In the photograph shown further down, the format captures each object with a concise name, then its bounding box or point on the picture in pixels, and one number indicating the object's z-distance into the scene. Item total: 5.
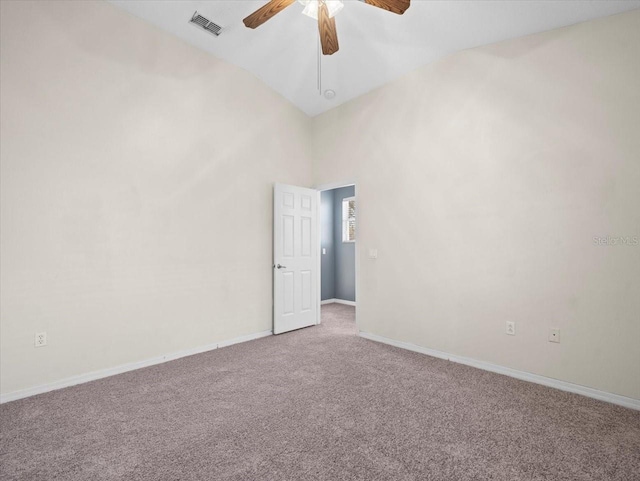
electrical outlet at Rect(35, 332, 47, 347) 2.56
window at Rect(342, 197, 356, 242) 6.40
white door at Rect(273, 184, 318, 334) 4.21
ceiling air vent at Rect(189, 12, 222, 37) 3.04
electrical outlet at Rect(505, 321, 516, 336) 2.83
